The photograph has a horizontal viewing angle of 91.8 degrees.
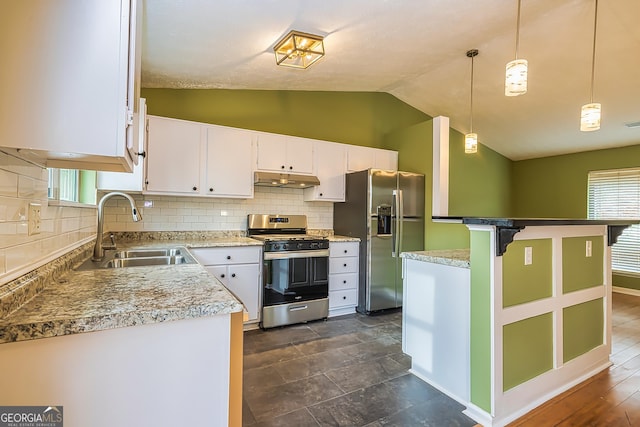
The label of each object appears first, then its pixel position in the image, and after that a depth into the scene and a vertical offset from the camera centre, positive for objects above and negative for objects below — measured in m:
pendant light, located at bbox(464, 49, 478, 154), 3.49 +0.91
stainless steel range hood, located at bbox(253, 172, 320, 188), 3.52 +0.45
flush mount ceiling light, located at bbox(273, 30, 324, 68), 2.53 +1.46
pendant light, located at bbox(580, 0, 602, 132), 2.28 +0.78
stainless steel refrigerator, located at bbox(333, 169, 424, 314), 3.84 -0.08
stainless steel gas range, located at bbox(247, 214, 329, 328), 3.29 -0.65
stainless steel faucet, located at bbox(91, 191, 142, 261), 1.92 -0.03
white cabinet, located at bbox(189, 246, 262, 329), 3.03 -0.52
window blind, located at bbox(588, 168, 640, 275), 4.94 +0.30
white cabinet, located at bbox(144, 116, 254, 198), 3.08 +0.61
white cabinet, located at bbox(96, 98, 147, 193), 2.64 +0.31
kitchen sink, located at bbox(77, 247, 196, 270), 1.85 -0.29
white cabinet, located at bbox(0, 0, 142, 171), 0.78 +0.37
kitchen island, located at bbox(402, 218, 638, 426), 1.84 -0.64
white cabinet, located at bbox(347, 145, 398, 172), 4.26 +0.86
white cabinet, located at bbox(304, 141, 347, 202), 4.02 +0.62
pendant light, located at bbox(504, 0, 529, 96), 2.11 +0.99
